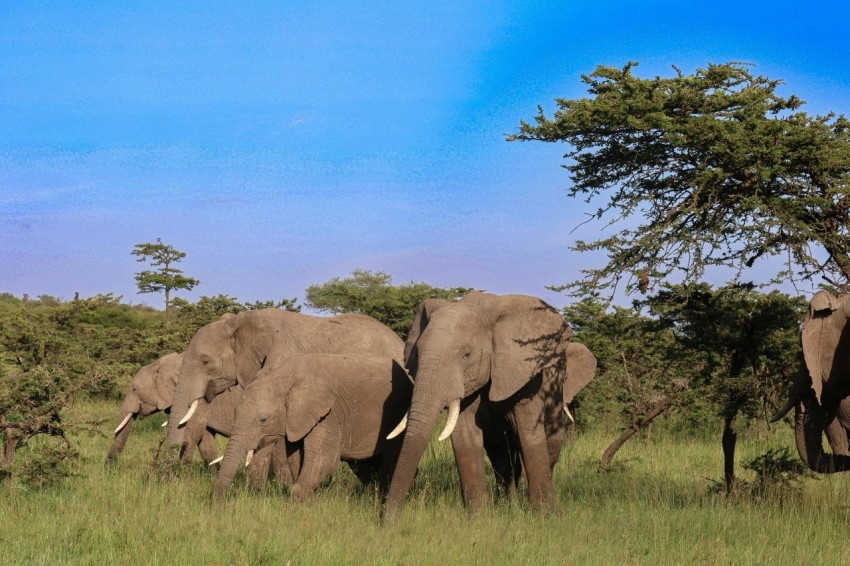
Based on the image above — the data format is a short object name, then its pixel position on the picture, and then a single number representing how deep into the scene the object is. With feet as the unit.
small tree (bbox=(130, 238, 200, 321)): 200.44
